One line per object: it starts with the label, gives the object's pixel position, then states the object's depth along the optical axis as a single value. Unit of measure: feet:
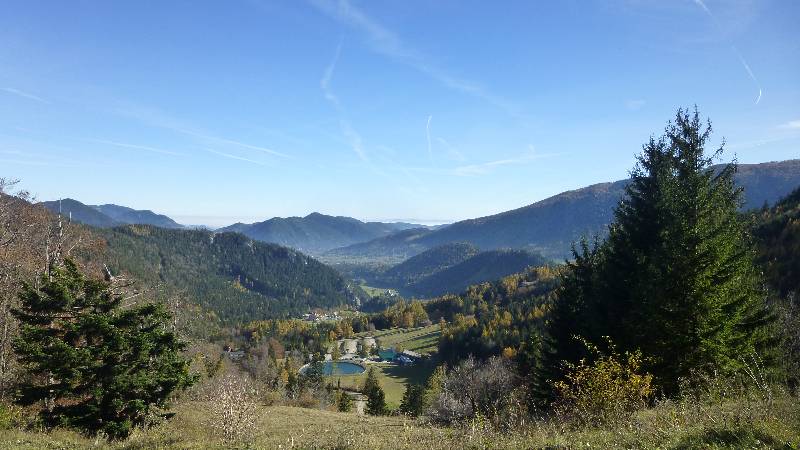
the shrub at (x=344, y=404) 201.51
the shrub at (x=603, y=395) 34.01
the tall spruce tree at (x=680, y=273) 54.13
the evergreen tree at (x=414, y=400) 205.66
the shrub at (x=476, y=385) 129.08
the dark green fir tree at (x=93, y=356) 61.46
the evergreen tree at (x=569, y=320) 77.10
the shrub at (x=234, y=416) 37.37
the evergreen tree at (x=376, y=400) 211.61
